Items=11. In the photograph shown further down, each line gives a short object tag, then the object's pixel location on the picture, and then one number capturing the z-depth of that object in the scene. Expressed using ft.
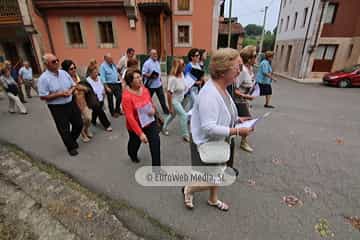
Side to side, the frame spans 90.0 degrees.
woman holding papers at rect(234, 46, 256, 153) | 9.50
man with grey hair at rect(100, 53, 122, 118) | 14.76
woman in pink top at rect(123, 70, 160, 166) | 7.36
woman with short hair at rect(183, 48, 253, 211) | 4.63
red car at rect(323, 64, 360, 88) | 35.24
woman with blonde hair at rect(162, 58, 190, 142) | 10.74
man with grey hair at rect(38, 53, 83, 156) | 8.73
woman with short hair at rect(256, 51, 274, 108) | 16.94
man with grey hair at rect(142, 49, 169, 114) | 14.82
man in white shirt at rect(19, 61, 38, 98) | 21.95
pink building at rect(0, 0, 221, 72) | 35.88
